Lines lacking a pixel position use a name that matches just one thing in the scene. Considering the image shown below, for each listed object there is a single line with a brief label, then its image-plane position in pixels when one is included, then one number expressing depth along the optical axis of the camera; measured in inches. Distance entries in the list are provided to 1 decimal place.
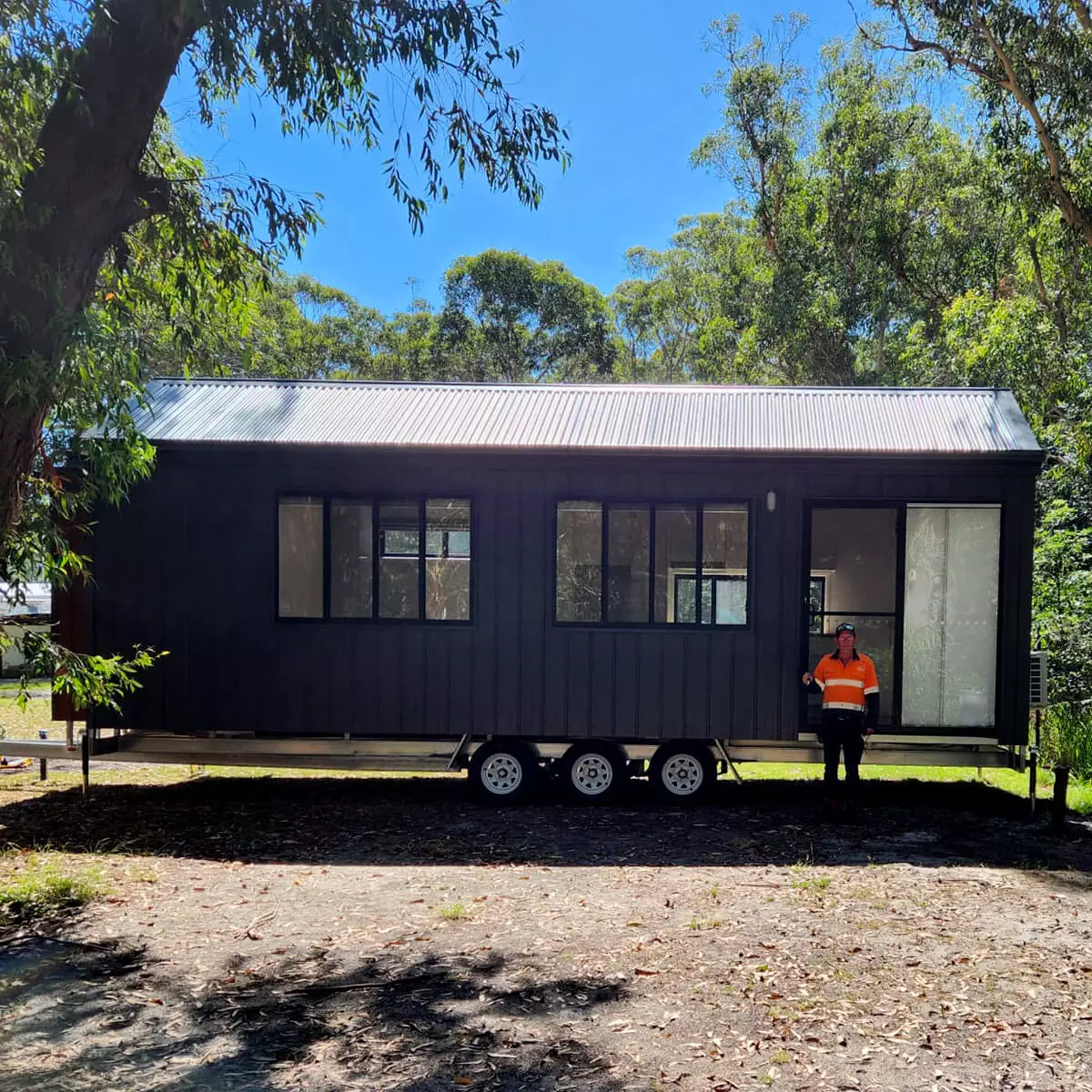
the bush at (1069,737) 358.6
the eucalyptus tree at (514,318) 1201.4
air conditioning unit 300.4
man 281.3
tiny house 304.8
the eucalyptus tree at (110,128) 168.2
